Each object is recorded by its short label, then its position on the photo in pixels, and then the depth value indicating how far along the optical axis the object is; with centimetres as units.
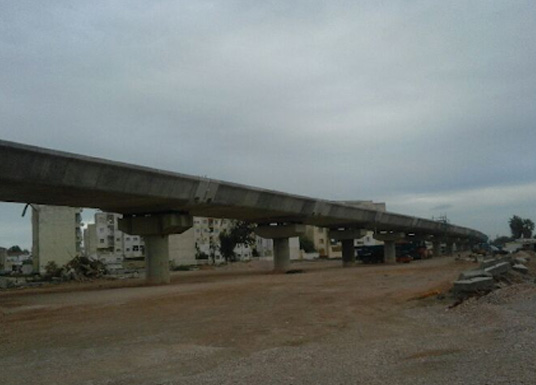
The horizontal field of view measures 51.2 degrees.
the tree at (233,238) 10981
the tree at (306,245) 12708
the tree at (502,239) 16370
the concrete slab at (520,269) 2522
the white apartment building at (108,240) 13150
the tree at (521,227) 15475
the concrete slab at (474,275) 1899
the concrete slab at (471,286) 1688
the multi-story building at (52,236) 7794
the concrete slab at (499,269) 2099
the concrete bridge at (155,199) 2406
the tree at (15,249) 18430
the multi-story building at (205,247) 10800
